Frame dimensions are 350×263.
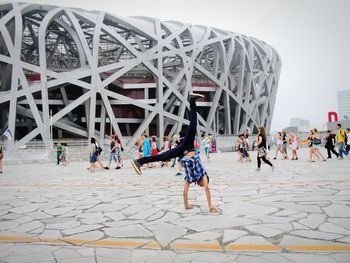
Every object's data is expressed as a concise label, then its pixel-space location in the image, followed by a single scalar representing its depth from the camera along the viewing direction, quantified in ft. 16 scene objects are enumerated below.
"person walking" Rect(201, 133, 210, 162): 53.52
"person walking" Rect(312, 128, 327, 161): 42.65
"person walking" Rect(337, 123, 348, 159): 44.08
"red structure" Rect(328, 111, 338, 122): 149.89
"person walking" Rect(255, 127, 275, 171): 31.13
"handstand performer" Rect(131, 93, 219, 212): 14.10
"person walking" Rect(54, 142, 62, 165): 59.44
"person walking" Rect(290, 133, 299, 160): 52.00
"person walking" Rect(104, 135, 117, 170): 44.68
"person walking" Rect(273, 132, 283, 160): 53.62
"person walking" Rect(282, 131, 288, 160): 51.84
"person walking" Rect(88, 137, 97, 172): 40.98
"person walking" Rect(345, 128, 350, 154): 50.20
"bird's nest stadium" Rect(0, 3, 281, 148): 83.30
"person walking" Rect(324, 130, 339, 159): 46.54
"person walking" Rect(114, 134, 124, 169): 44.77
